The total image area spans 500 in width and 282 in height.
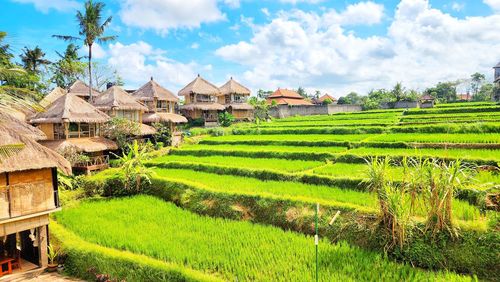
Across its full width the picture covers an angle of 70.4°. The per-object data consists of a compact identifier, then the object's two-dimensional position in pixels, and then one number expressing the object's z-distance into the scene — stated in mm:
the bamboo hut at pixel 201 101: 34688
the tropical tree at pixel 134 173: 16328
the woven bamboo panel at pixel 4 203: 10297
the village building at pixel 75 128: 20016
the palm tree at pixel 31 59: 34000
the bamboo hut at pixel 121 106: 24844
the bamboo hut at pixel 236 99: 37625
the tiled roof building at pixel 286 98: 49875
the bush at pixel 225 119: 34375
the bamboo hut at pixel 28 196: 10414
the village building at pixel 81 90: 30391
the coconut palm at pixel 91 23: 25641
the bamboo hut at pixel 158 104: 29406
